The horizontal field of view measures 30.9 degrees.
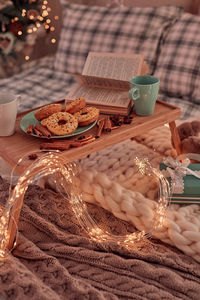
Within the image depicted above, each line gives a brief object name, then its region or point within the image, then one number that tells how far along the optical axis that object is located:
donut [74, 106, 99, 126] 1.10
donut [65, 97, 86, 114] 1.15
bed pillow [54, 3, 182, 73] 1.92
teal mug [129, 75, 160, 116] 1.16
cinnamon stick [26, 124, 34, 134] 1.06
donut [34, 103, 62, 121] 1.13
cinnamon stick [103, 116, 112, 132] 1.09
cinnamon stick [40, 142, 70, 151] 1.00
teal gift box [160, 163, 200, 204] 1.10
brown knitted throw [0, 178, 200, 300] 0.85
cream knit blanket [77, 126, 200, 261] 0.99
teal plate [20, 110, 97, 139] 1.06
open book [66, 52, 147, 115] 1.23
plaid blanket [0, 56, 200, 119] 1.77
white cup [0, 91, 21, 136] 1.06
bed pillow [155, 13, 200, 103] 1.75
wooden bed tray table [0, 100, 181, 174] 1.00
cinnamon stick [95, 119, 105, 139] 1.07
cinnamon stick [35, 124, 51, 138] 1.05
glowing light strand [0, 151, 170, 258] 0.93
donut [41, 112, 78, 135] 1.05
